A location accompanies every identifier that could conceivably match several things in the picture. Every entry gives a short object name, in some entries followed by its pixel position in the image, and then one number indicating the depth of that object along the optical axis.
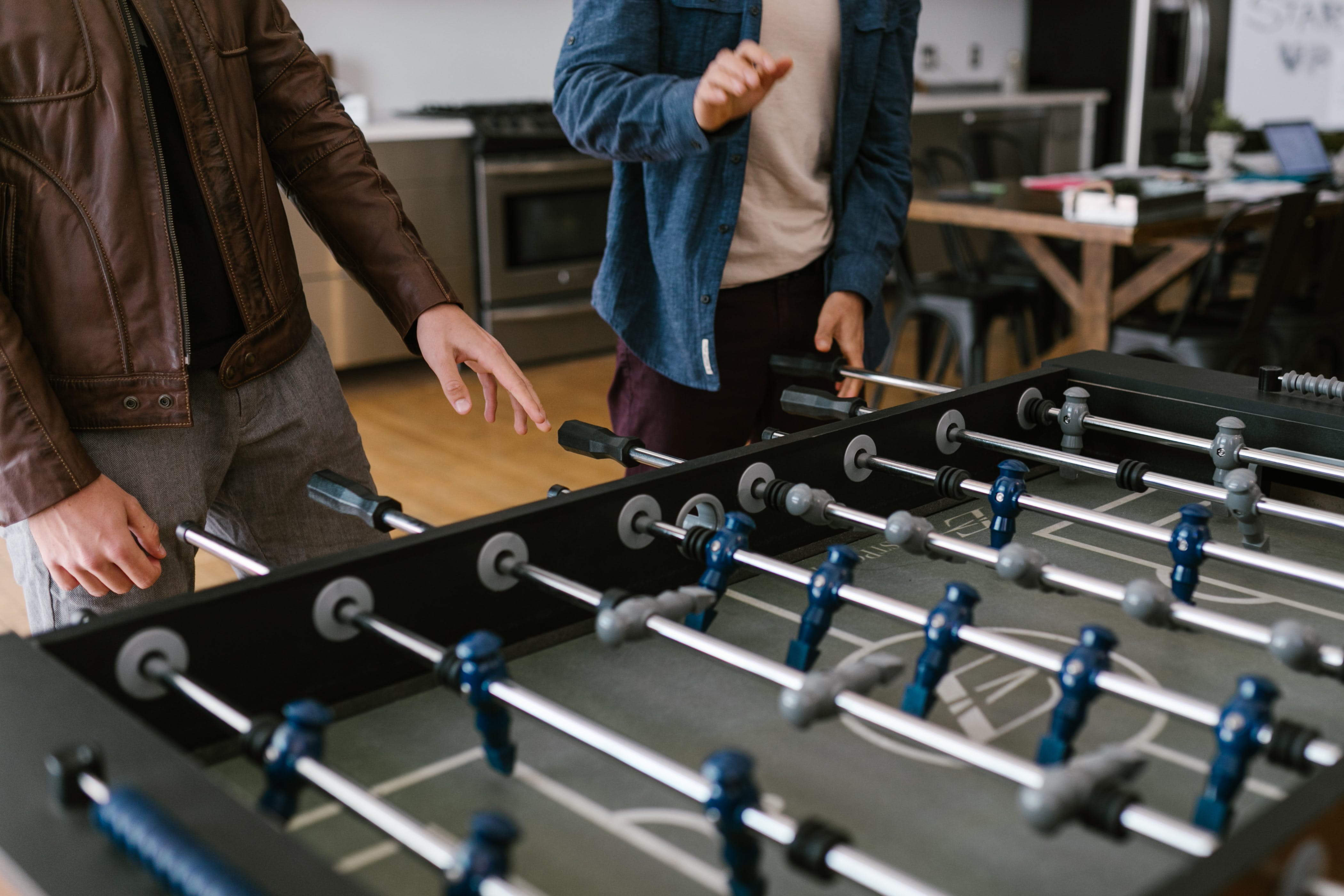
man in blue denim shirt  1.64
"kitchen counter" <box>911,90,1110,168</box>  5.65
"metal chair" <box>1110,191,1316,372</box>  3.12
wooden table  3.21
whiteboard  6.00
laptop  3.97
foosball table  0.61
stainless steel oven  4.41
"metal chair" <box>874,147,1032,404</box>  3.66
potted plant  3.99
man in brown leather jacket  1.13
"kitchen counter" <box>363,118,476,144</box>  4.13
